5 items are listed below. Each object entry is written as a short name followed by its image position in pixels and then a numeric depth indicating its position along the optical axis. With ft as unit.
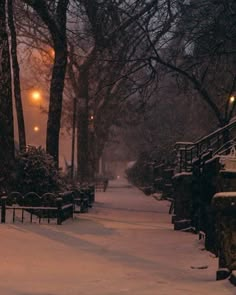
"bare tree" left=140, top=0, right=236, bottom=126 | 54.29
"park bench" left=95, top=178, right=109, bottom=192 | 141.63
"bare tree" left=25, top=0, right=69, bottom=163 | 68.18
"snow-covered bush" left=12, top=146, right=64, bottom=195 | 54.29
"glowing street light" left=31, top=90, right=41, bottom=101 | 156.35
